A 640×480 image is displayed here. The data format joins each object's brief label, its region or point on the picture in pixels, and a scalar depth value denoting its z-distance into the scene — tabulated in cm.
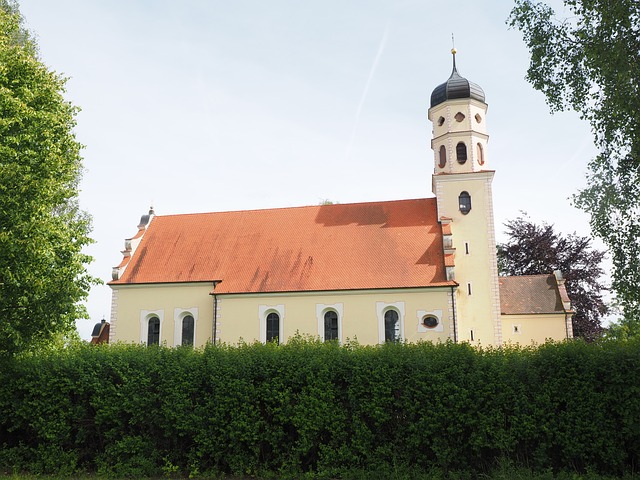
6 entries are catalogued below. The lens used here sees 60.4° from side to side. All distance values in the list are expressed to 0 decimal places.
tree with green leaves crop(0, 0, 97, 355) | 1368
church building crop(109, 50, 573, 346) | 2834
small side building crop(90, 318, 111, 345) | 4206
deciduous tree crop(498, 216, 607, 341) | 4112
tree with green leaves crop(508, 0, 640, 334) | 1124
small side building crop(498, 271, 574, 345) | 3575
